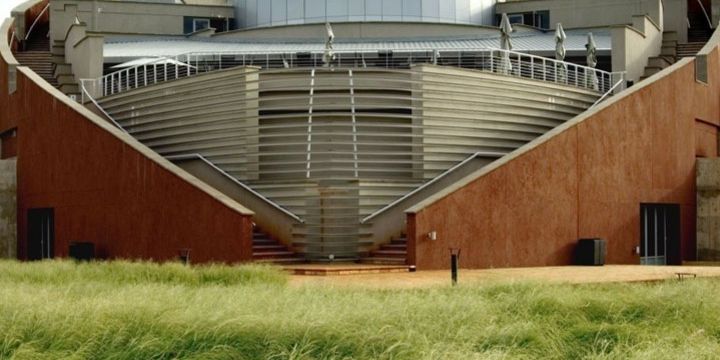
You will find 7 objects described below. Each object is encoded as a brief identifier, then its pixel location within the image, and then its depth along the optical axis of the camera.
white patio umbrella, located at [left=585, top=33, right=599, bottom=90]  32.88
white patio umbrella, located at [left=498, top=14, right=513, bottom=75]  32.31
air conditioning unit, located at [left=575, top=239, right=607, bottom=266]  26.33
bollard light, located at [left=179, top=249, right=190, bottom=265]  23.23
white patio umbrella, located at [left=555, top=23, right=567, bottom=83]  33.41
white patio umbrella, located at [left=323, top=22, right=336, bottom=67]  30.67
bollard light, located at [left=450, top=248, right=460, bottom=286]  18.90
